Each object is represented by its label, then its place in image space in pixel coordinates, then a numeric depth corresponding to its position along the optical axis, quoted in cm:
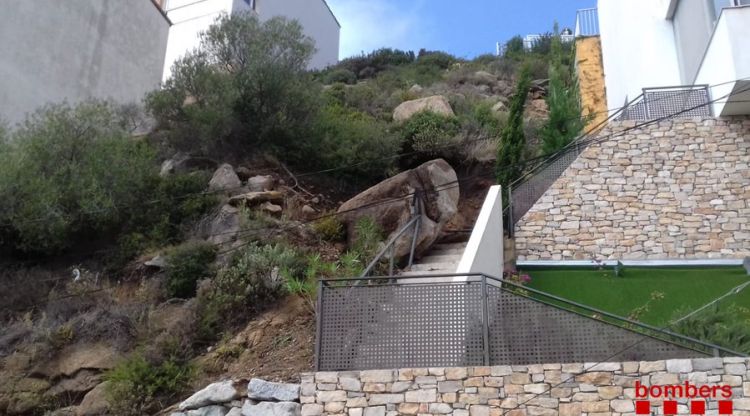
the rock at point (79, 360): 950
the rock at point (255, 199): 1312
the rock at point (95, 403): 866
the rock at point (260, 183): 1372
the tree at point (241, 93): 1535
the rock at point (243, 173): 1456
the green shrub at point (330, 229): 1230
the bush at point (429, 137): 1625
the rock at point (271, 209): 1295
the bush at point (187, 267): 1101
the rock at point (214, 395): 807
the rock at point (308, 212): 1320
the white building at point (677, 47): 1280
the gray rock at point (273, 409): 771
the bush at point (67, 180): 1214
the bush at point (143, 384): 847
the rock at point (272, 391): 784
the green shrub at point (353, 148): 1520
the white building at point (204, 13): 2198
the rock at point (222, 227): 1217
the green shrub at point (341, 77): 2677
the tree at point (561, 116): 1546
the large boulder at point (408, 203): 1215
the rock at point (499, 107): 1954
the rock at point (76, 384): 921
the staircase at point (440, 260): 1099
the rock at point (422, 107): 1816
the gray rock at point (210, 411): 802
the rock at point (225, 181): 1365
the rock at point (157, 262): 1158
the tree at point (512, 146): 1439
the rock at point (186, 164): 1511
